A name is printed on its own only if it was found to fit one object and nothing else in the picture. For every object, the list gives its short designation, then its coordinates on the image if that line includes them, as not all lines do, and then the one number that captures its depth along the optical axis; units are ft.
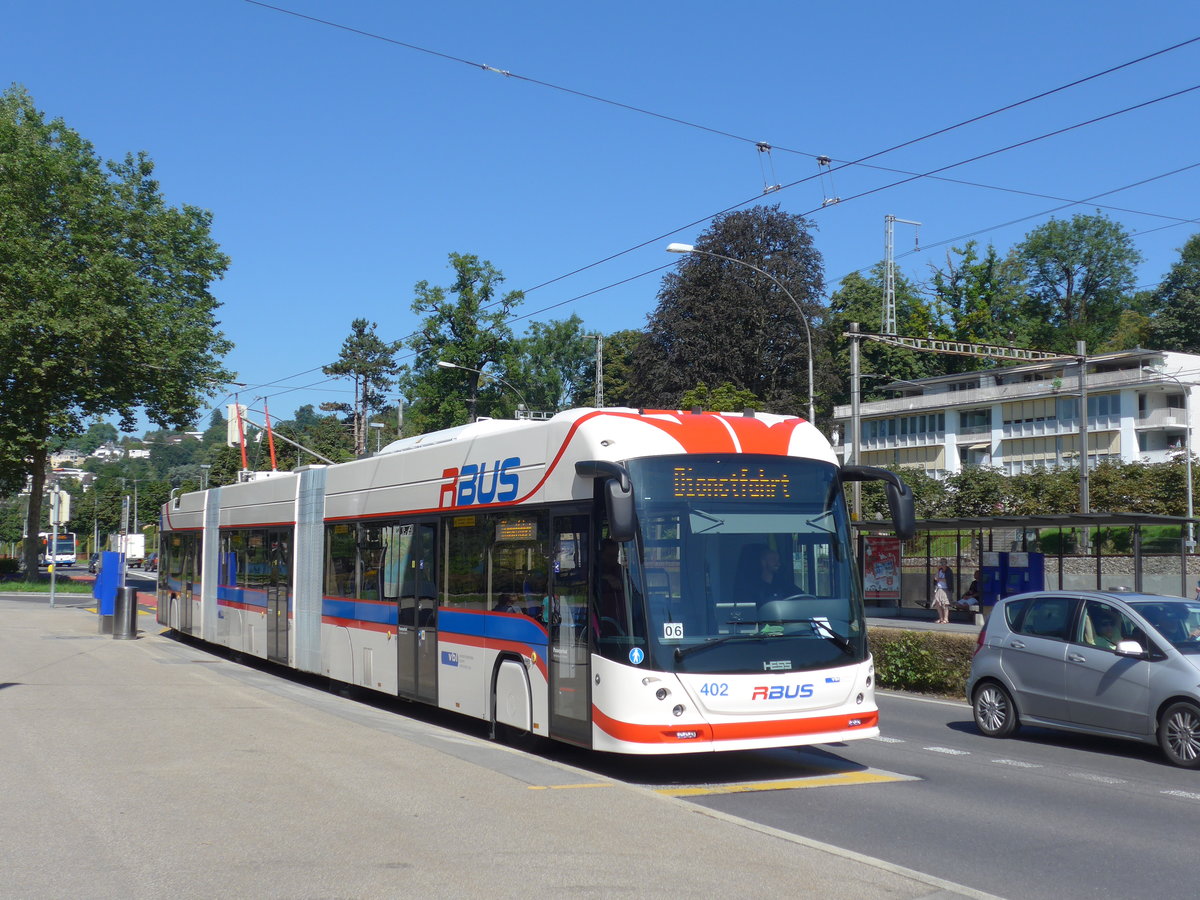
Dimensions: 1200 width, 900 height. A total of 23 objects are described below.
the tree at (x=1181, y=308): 279.28
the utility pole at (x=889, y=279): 264.31
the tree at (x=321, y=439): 323.57
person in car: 38.63
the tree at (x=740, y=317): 191.01
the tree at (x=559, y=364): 310.24
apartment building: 236.84
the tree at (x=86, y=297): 134.92
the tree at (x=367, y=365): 316.81
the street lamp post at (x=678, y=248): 76.18
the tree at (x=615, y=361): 300.20
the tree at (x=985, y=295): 286.87
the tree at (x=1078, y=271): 307.78
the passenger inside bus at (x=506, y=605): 38.19
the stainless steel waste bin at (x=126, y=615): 85.87
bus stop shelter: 83.25
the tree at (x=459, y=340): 210.38
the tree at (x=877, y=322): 288.30
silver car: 36.40
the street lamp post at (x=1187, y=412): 217.36
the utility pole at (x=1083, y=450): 109.60
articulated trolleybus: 31.81
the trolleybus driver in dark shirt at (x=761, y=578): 32.73
